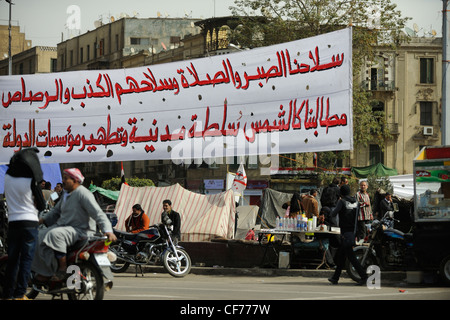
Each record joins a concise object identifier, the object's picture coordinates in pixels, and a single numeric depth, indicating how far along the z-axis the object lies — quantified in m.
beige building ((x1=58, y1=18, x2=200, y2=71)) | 76.38
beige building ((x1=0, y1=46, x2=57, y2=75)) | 90.81
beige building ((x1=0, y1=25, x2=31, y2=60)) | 101.69
